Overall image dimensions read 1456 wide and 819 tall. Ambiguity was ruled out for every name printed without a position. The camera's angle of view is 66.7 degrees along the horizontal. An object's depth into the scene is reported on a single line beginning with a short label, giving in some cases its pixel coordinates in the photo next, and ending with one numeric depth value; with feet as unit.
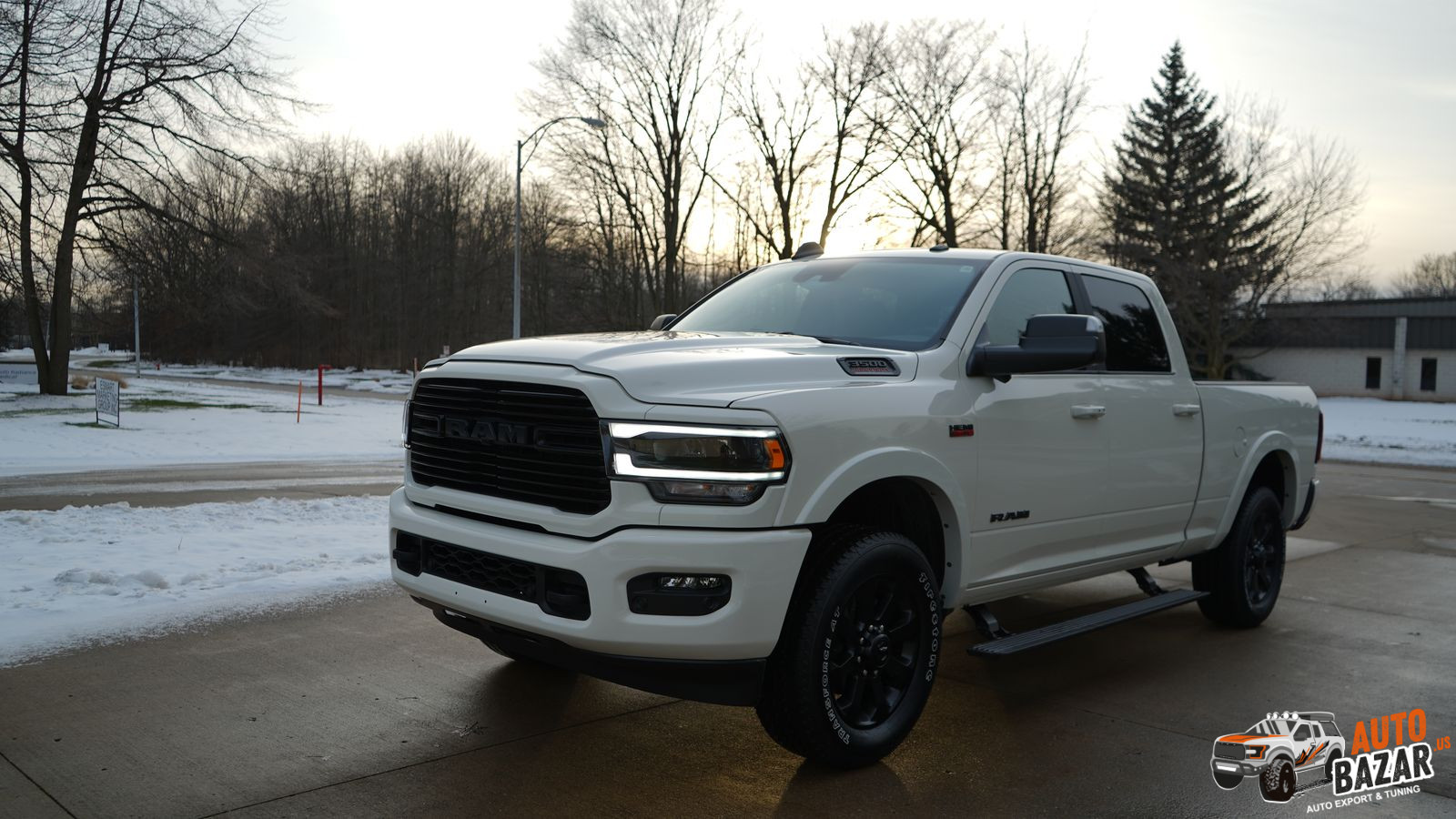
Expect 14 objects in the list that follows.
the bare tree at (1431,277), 340.18
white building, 167.94
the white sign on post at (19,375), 109.70
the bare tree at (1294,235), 126.72
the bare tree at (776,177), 141.90
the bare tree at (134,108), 80.38
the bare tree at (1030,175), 132.05
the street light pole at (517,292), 103.96
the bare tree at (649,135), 137.80
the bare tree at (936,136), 133.59
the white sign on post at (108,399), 67.36
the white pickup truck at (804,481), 11.51
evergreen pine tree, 135.23
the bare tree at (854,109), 134.72
